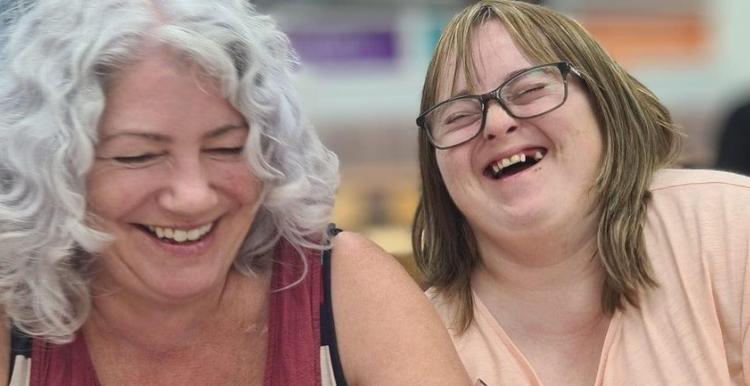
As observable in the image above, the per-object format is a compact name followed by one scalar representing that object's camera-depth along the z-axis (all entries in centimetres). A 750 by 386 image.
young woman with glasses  162
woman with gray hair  151
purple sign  664
